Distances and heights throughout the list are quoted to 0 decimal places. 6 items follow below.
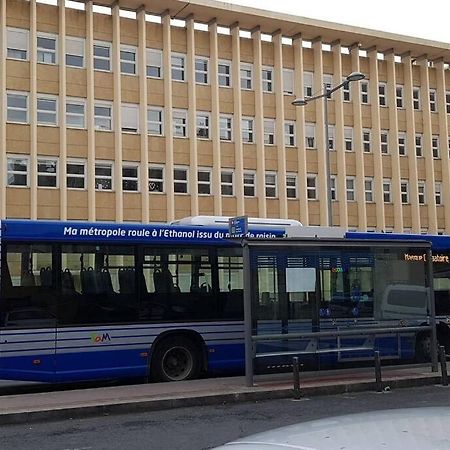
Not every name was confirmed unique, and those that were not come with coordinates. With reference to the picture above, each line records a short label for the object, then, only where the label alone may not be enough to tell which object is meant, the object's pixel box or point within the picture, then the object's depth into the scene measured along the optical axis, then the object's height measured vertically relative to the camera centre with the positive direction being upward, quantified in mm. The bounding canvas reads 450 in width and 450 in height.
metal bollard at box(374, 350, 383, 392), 12195 -1309
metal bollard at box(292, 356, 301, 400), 11414 -1341
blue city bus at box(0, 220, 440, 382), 11992 -13
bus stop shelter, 12375 -100
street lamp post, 28852 +5329
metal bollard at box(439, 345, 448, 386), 12758 -1306
